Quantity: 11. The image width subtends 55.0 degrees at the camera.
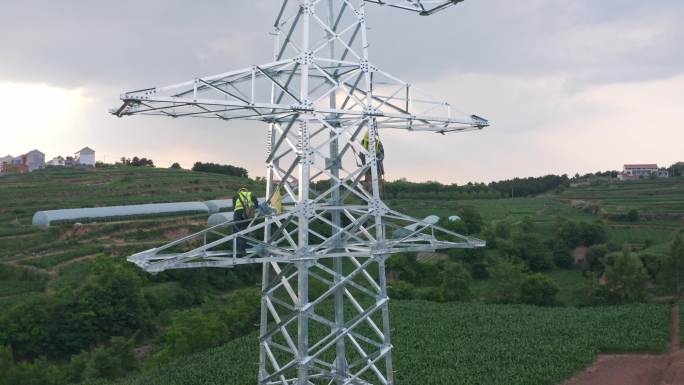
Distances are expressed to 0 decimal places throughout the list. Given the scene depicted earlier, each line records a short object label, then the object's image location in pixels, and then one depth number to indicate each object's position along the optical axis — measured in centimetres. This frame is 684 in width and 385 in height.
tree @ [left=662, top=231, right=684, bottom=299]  4151
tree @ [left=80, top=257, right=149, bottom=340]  3634
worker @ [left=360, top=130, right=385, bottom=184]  1169
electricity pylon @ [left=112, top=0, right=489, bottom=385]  1019
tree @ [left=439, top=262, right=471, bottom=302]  4481
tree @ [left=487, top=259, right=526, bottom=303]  4438
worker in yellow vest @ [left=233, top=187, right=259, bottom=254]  1185
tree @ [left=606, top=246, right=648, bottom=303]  4166
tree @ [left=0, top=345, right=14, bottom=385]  2709
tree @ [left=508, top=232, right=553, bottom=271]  5641
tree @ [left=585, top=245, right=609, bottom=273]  5259
